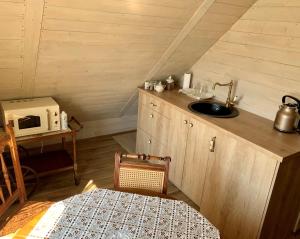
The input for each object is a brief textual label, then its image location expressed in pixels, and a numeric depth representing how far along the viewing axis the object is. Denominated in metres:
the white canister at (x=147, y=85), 3.03
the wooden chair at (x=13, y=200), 1.29
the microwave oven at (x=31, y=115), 2.35
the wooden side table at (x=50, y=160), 2.48
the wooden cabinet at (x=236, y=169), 1.81
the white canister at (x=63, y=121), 2.60
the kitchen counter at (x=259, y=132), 1.75
